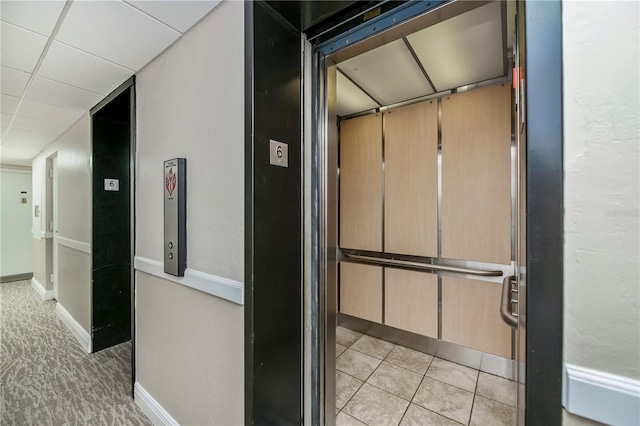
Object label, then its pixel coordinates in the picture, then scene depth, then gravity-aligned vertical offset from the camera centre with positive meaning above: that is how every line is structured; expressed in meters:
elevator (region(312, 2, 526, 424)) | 1.93 +0.01
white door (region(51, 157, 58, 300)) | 4.08 -0.31
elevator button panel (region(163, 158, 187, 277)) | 1.62 -0.02
